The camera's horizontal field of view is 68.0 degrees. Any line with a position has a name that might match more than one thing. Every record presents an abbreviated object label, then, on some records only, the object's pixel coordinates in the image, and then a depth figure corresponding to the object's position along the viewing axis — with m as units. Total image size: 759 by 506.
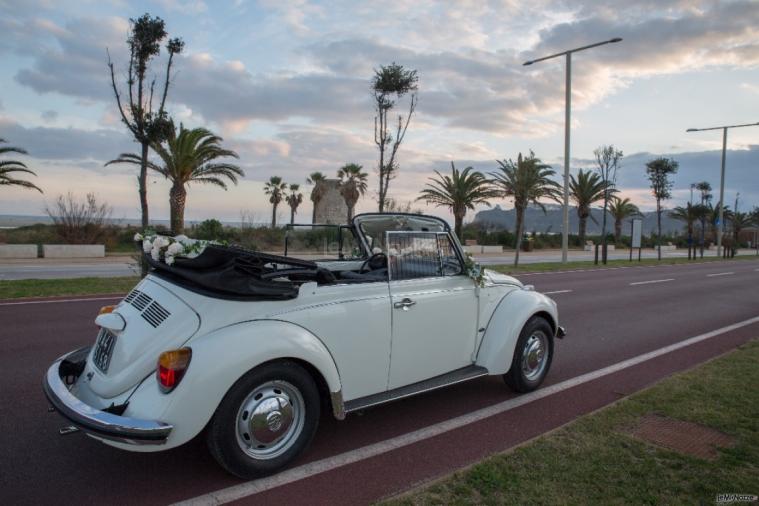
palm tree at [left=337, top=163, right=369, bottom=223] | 37.56
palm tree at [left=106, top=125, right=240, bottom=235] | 19.19
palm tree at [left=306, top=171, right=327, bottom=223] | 44.81
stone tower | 43.69
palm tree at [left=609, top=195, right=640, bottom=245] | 55.22
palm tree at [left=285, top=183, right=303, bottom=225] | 53.91
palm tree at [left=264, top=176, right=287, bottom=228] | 53.41
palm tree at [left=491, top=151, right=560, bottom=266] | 24.16
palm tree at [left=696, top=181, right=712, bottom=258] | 54.56
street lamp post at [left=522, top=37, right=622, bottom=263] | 22.08
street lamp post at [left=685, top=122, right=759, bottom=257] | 36.76
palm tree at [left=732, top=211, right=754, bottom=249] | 62.31
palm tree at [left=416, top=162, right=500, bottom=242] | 32.53
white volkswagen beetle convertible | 3.19
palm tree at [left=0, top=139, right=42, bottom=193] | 22.27
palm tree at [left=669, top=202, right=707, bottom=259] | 53.41
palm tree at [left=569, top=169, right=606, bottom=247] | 45.72
